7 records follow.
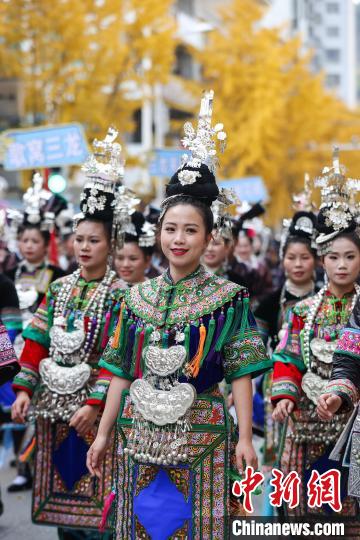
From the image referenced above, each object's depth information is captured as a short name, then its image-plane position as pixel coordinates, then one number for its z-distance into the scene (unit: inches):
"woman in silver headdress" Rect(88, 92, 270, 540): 159.2
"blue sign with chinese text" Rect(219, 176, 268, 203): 605.3
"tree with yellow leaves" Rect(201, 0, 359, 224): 999.6
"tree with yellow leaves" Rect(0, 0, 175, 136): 639.1
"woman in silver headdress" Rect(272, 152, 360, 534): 203.9
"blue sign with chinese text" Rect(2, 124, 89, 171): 403.5
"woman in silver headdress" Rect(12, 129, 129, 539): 210.4
